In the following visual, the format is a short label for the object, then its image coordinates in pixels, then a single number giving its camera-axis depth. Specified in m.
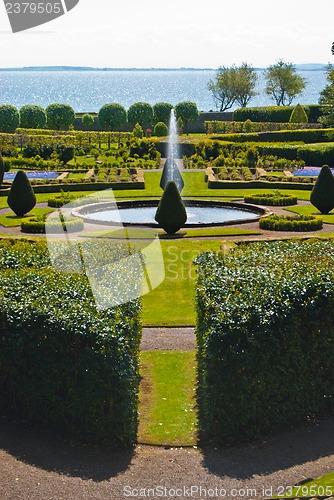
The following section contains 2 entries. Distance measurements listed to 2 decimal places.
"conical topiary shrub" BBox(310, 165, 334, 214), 31.25
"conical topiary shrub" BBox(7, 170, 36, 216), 31.38
